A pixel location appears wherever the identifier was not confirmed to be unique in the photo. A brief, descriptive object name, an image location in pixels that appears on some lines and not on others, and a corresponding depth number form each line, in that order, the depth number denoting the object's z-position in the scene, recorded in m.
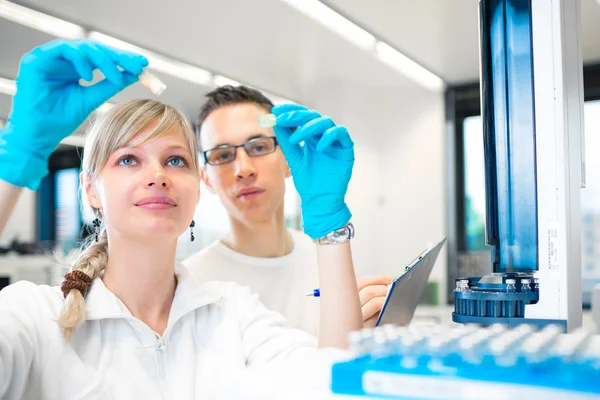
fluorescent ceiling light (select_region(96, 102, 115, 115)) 4.00
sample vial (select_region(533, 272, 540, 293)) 0.80
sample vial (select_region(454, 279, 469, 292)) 0.85
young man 1.55
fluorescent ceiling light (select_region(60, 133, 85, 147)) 4.83
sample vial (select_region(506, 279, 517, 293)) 0.80
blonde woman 0.92
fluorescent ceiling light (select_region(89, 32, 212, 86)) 3.50
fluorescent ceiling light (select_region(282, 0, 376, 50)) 3.17
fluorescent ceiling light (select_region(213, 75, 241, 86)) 4.33
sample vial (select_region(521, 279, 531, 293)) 0.80
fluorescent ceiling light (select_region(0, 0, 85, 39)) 2.89
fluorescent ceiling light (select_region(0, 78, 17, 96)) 2.73
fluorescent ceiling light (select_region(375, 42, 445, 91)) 4.08
